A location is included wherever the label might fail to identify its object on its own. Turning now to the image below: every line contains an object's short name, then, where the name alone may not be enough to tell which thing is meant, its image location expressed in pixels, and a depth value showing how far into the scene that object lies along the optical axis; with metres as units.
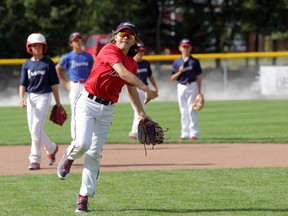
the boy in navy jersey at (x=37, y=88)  23.72
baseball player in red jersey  16.62
